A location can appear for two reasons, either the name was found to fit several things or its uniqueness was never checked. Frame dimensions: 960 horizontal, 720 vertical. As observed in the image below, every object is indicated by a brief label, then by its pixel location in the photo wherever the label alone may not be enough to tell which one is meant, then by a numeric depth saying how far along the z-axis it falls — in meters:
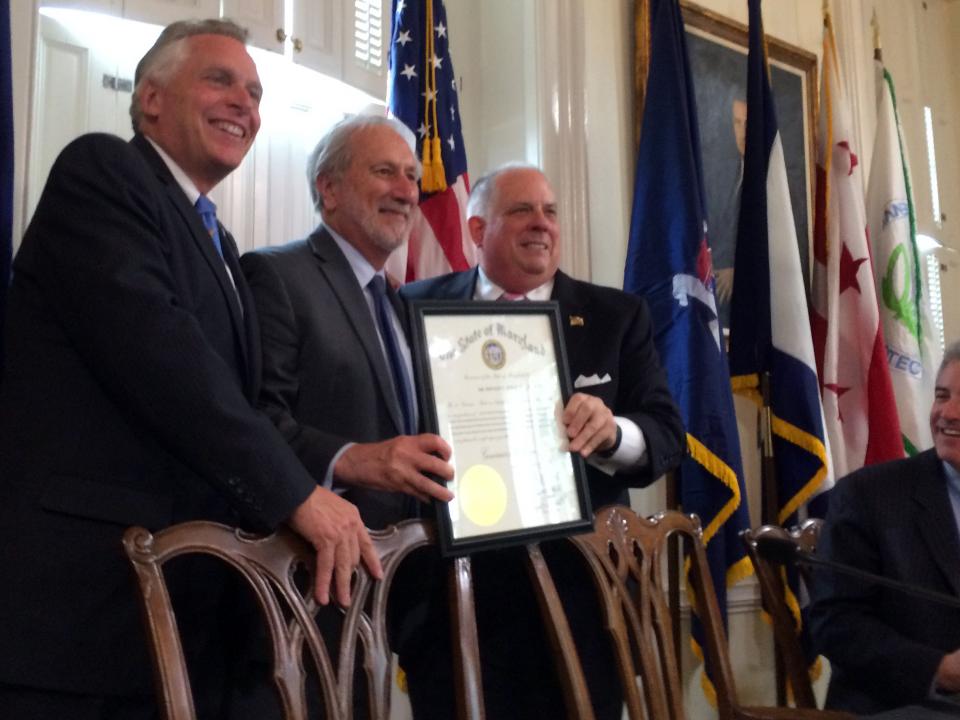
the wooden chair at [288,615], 1.07
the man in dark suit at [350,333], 1.46
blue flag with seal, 3.08
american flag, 2.79
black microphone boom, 1.38
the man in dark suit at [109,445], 1.23
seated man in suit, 1.90
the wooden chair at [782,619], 1.85
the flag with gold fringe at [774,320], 3.39
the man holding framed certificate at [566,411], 1.81
